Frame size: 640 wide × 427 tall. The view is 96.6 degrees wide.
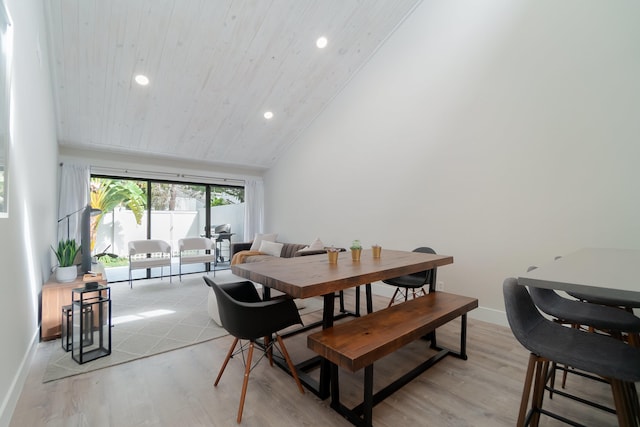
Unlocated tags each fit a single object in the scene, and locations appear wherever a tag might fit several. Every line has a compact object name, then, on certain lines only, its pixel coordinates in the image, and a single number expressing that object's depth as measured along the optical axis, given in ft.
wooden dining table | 5.41
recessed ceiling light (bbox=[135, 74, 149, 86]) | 12.13
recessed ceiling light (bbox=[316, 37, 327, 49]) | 12.62
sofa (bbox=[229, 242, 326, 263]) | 17.46
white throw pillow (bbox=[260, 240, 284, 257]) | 18.07
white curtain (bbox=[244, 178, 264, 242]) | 21.52
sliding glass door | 16.96
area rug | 7.46
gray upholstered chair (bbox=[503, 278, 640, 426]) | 3.64
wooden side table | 8.66
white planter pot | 9.34
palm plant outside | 16.71
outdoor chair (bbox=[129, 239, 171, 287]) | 15.43
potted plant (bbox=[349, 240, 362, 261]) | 7.70
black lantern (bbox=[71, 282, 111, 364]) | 7.43
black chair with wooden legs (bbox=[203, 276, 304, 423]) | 5.56
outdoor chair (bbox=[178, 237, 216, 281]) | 17.19
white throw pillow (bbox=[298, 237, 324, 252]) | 15.60
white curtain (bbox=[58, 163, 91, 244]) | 14.90
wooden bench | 4.91
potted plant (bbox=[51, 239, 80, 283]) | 9.37
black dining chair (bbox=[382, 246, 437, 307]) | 9.98
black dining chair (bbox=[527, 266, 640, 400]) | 5.16
